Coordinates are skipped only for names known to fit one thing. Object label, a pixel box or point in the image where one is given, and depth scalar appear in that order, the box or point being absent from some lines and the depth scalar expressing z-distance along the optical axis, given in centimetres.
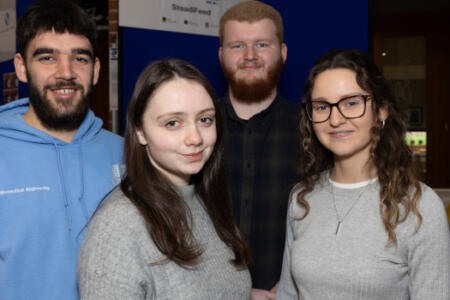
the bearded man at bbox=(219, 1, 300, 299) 222
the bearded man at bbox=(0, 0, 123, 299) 170
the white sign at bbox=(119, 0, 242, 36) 298
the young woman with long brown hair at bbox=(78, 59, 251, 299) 127
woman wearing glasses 155
